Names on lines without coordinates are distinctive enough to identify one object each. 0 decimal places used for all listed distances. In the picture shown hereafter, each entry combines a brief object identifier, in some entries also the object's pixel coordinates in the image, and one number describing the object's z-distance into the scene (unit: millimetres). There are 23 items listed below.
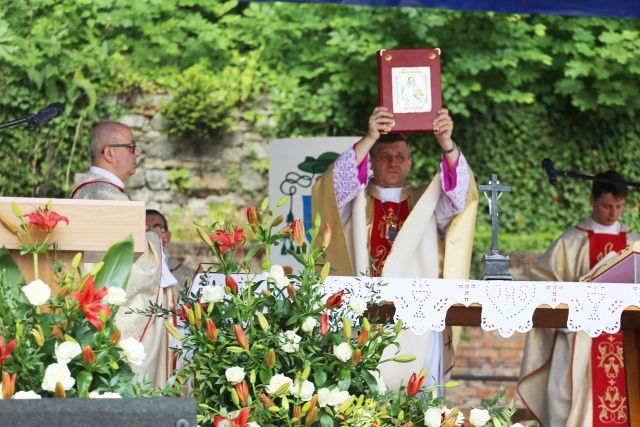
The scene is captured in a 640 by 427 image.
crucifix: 9106
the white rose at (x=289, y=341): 7208
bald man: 10502
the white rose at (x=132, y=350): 6209
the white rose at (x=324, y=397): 7049
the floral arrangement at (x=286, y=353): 7052
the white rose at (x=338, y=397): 7045
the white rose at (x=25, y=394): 5776
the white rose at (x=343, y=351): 7211
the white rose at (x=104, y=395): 5797
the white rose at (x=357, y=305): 7464
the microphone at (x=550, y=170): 9591
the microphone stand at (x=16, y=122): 8224
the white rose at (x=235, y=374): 7027
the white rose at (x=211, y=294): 7316
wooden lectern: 6709
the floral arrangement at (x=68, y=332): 5985
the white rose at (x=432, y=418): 7414
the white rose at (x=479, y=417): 7616
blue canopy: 13287
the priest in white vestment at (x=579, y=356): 12571
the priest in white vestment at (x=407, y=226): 10698
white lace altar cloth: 8477
